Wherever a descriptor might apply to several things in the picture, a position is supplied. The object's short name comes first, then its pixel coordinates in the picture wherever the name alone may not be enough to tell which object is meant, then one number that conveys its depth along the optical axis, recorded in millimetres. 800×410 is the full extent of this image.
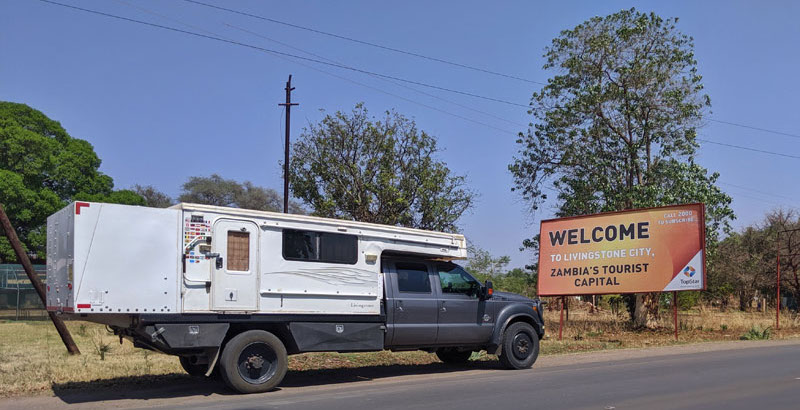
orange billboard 20391
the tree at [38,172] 35125
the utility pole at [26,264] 14312
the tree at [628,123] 25062
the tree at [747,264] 38656
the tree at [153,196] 56500
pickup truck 9289
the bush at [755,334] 22391
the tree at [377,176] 25609
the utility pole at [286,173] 25894
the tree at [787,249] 35031
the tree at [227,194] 58188
